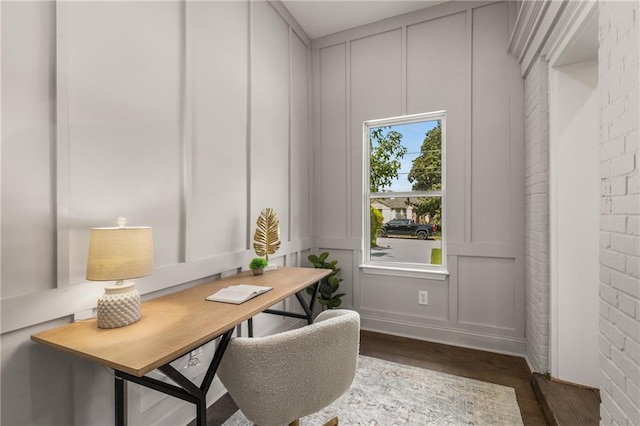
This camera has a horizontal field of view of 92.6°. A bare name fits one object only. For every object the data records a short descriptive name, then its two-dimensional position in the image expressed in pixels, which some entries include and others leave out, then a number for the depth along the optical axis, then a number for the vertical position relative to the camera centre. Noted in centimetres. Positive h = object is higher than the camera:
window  288 +16
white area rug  177 -120
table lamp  110 -20
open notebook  147 -41
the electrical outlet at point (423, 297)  285 -80
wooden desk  93 -44
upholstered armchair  110 -59
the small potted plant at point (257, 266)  205 -36
